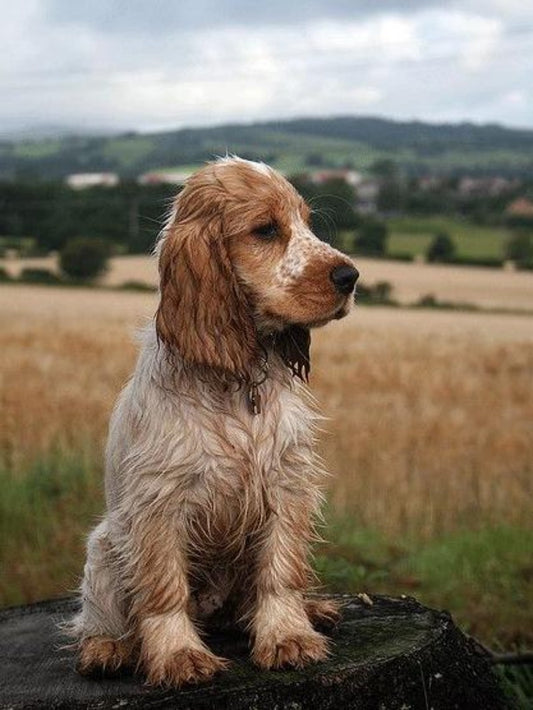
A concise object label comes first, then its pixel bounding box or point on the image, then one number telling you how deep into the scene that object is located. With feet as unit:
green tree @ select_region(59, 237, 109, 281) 191.93
